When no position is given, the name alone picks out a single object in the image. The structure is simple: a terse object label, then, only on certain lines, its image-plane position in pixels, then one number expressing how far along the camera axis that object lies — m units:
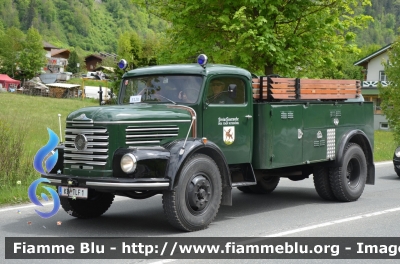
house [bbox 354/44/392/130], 67.06
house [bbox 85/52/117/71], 160.88
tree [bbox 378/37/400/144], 28.64
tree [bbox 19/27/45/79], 106.13
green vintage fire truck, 8.04
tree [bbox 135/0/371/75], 17.17
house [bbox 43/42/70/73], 153.12
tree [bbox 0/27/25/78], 107.62
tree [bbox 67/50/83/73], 146.75
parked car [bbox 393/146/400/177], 15.45
